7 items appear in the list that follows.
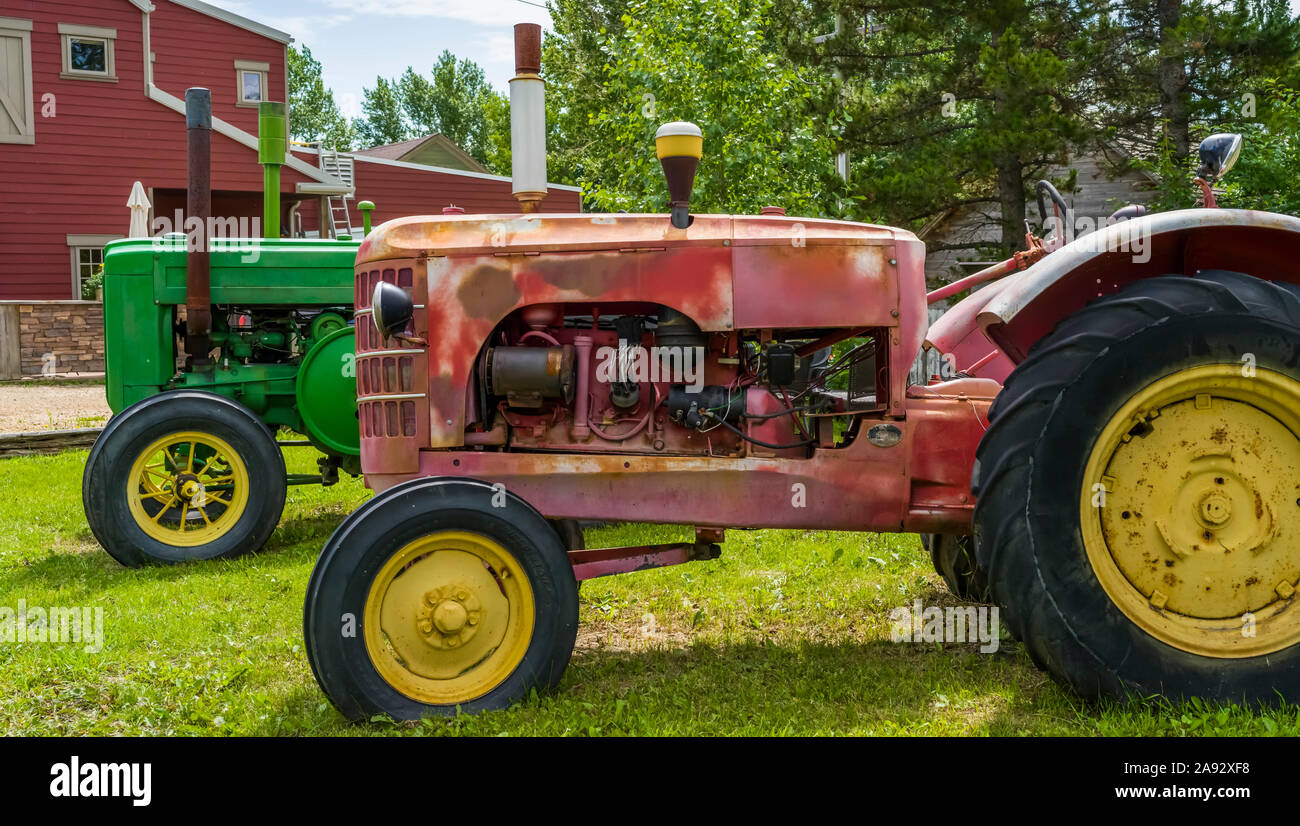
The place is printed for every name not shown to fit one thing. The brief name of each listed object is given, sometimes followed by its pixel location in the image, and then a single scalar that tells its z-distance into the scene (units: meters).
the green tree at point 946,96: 12.51
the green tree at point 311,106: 49.19
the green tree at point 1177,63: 12.27
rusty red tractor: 3.00
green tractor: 5.70
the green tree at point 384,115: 56.11
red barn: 18.06
